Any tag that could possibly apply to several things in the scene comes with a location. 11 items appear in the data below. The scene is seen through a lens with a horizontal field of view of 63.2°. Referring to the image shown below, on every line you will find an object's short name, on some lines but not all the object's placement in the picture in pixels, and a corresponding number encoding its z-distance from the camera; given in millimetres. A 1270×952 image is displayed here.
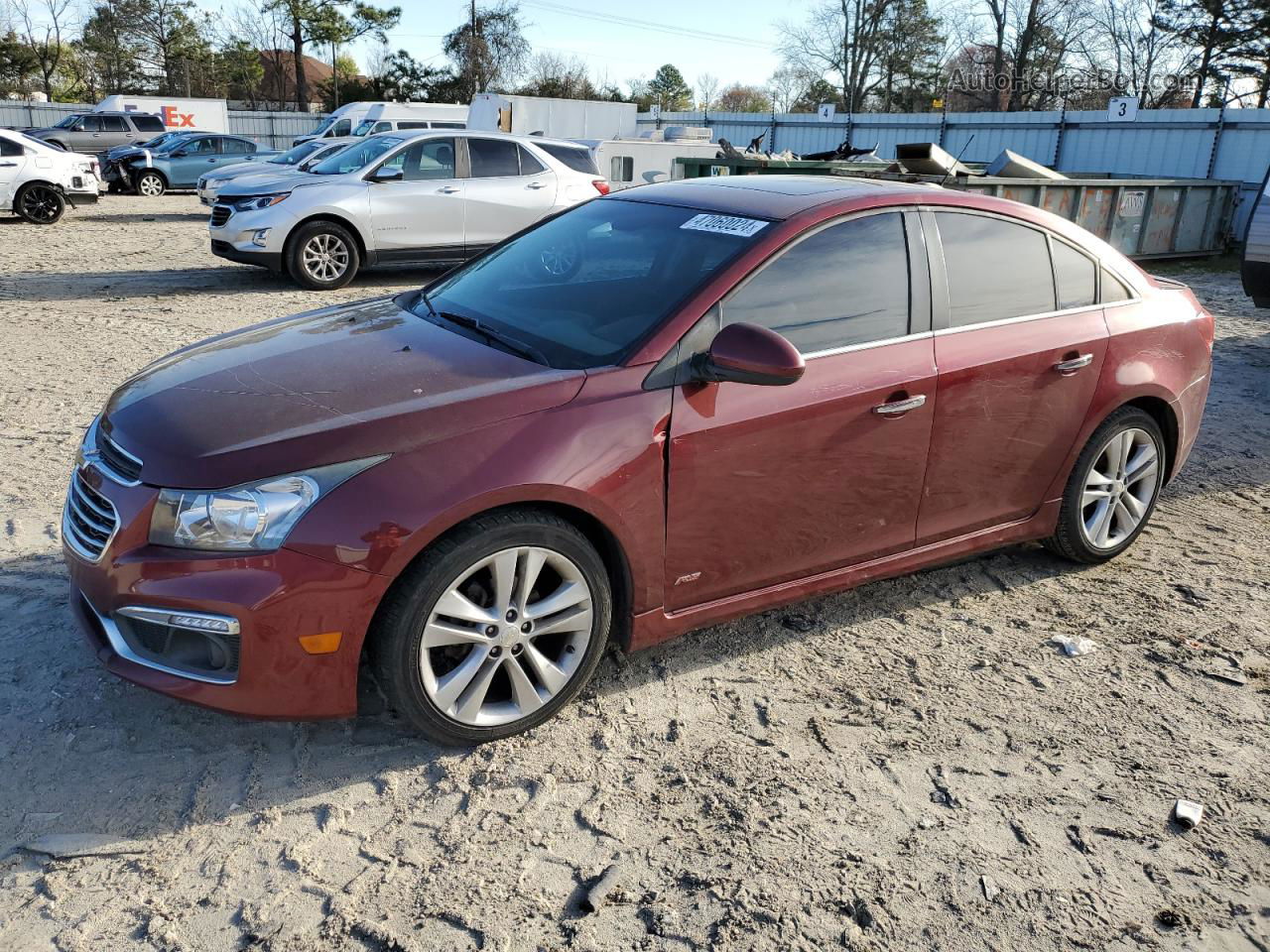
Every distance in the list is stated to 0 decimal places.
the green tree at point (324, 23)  53656
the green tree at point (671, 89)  93938
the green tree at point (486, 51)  55812
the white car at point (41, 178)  16094
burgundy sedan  2840
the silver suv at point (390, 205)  11281
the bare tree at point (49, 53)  57812
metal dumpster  12148
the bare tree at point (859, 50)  54938
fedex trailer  33188
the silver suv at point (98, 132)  26000
